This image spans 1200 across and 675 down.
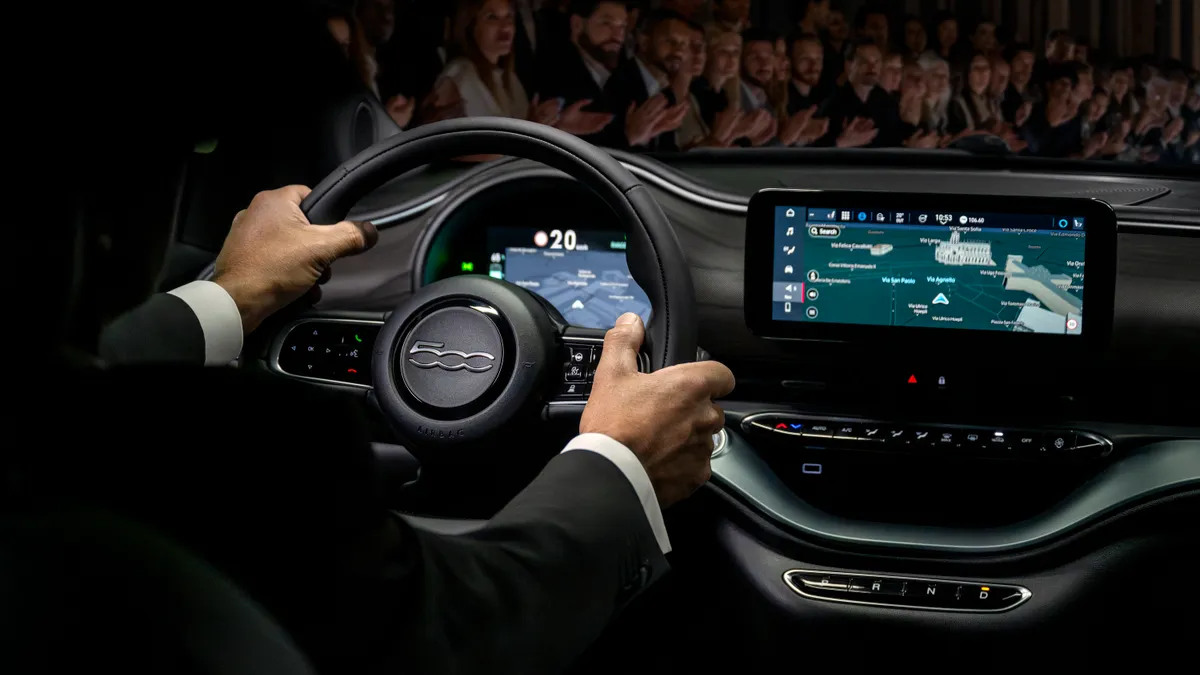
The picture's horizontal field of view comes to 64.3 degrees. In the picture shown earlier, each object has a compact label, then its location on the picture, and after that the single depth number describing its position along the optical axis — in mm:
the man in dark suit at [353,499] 521
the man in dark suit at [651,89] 3574
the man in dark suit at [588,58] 3758
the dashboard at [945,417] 1263
